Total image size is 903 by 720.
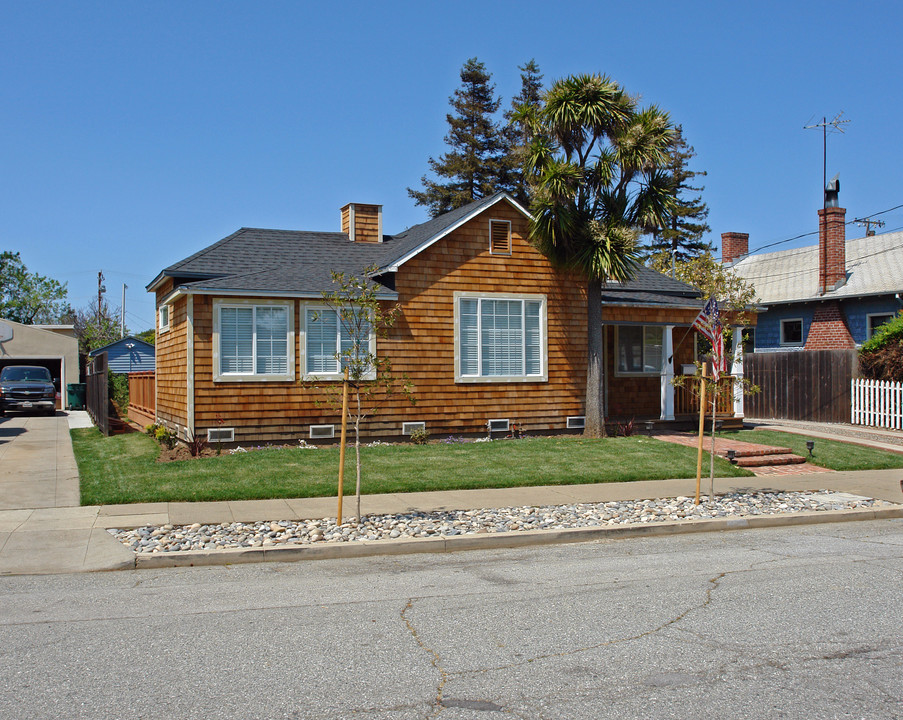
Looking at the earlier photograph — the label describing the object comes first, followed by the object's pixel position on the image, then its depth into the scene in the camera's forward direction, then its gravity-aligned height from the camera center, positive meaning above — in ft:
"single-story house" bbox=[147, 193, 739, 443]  53.67 +3.25
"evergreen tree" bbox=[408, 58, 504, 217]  147.33 +40.34
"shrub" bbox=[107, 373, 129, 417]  97.45 -2.06
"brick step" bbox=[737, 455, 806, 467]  51.52 -5.36
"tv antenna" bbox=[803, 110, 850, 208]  100.95 +28.02
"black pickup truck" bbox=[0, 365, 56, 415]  94.38 -2.14
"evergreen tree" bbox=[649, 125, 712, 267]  170.91 +31.88
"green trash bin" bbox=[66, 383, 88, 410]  110.52 -2.47
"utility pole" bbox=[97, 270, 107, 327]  214.22 +22.81
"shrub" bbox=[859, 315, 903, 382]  74.38 +1.92
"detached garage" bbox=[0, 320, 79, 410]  116.98 +3.70
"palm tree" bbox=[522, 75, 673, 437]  56.08 +13.38
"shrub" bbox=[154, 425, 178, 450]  54.39 -4.17
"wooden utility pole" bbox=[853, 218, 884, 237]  127.13 +23.71
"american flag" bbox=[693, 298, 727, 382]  40.62 +2.44
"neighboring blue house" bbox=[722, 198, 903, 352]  94.73 +9.96
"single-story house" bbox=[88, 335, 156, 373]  112.37 +2.79
